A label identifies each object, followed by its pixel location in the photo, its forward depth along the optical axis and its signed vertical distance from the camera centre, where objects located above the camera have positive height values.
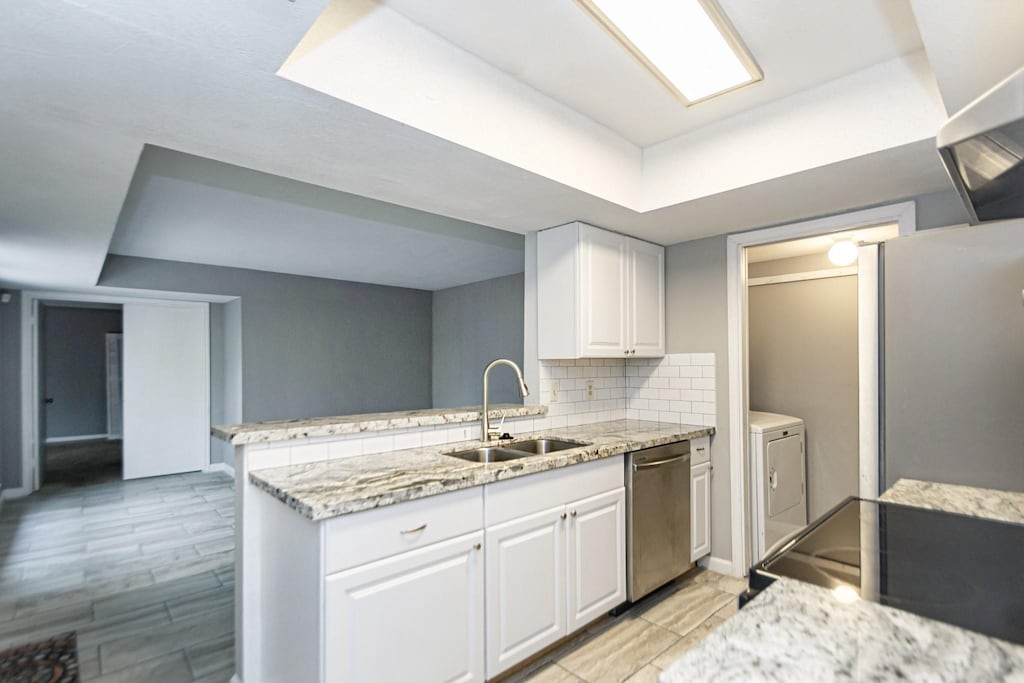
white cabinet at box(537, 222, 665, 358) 2.93 +0.28
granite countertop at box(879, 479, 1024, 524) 1.33 -0.46
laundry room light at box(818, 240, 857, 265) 3.39 +0.57
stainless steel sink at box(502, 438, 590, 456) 2.73 -0.57
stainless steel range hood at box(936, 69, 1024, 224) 0.70 +0.30
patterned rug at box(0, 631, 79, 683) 2.20 -1.42
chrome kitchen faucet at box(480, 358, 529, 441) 2.57 -0.39
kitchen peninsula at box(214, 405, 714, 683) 1.59 -0.75
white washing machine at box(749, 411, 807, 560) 3.21 -0.93
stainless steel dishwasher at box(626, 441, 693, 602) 2.62 -0.95
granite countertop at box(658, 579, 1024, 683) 0.62 -0.41
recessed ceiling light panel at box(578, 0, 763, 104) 1.61 +1.03
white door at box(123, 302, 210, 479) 5.84 -0.52
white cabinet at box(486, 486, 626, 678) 2.01 -1.01
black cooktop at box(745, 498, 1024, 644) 0.81 -0.43
